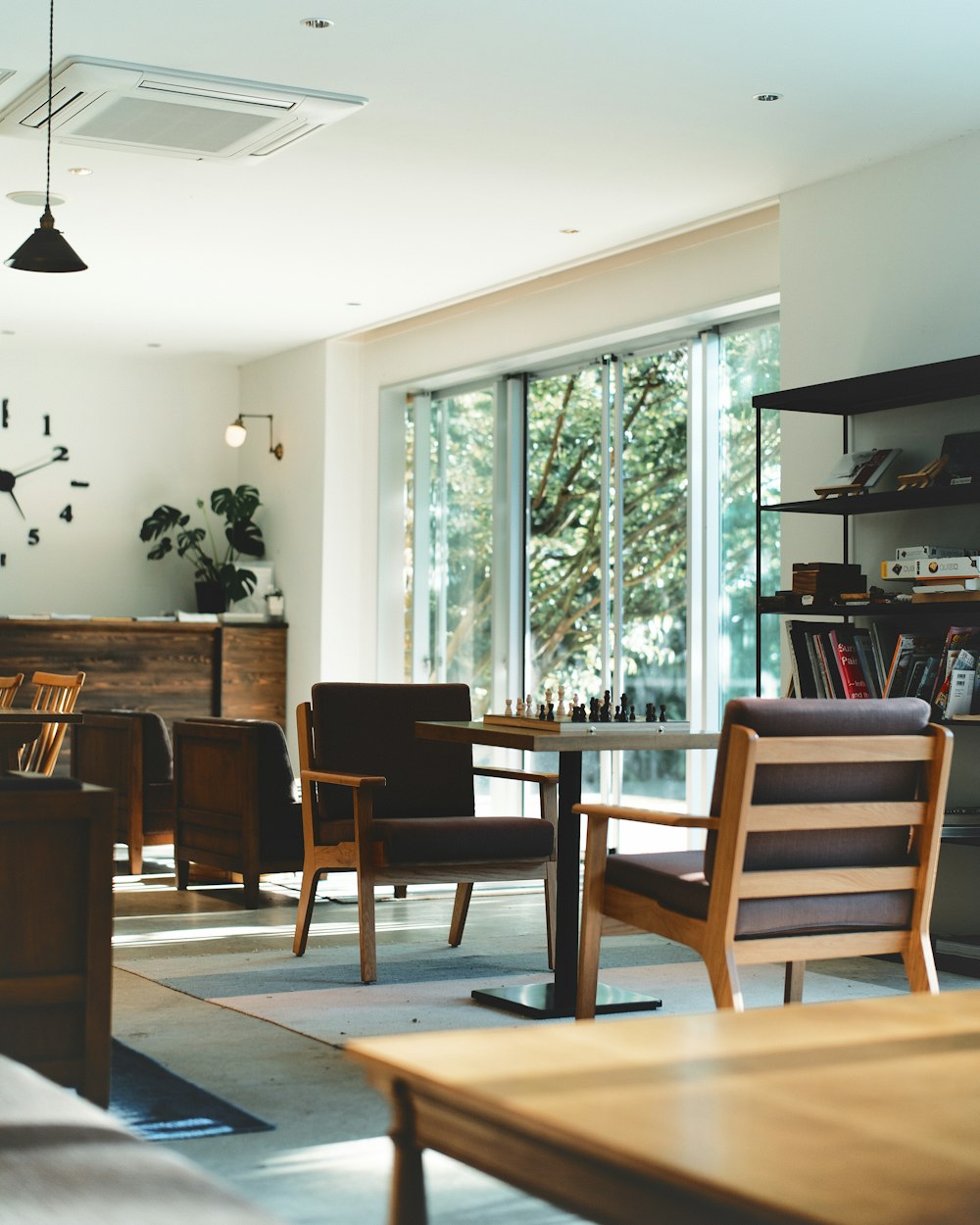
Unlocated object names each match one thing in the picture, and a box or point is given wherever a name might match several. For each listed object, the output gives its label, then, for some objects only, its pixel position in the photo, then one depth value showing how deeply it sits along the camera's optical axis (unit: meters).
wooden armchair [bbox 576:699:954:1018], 3.23
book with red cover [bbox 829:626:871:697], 5.39
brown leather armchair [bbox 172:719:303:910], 5.85
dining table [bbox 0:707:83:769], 4.71
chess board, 4.04
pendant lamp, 4.86
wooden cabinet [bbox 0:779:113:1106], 2.75
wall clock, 9.95
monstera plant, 10.01
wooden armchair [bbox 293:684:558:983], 4.50
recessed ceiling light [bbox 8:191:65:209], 6.65
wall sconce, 10.05
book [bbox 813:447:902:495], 5.54
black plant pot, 10.02
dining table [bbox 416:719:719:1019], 4.05
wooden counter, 9.02
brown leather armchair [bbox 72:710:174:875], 6.80
